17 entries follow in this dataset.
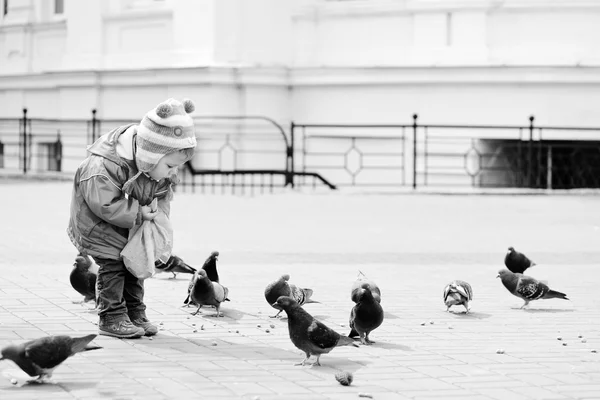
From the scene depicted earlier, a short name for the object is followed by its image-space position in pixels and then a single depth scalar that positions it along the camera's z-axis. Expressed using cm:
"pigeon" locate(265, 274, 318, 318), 1234
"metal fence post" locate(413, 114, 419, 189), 2945
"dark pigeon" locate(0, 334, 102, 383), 886
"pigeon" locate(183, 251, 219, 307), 1339
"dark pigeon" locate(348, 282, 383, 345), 1086
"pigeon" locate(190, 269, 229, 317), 1243
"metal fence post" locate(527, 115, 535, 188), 2929
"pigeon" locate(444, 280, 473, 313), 1289
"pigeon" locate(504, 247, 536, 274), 1549
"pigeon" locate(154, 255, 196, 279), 1484
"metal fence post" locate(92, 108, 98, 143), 3273
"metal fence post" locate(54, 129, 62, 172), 3576
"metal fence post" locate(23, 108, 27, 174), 3472
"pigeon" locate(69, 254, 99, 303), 1304
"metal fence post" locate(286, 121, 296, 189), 3007
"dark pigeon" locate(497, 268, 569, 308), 1324
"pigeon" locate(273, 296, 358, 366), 986
